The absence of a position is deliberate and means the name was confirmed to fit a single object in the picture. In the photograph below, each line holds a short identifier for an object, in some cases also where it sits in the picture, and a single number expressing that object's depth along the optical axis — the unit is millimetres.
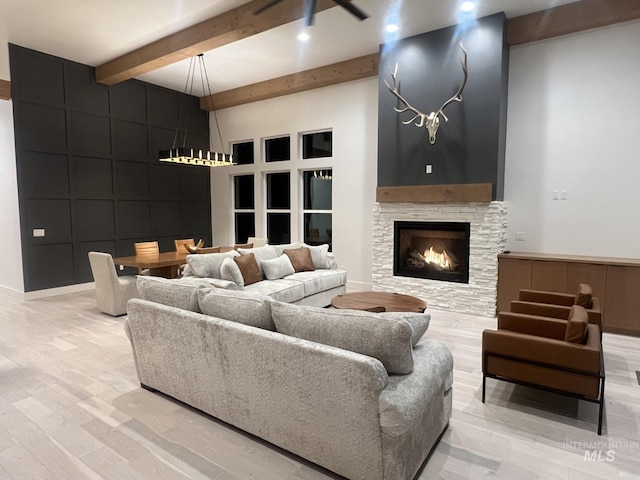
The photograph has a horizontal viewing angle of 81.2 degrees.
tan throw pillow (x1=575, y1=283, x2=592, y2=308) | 3283
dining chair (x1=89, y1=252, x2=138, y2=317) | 4965
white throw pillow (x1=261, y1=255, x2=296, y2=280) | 4984
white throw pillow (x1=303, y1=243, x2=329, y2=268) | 5711
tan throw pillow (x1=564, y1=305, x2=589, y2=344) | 2463
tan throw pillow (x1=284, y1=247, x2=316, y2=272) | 5457
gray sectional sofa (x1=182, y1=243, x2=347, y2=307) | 4469
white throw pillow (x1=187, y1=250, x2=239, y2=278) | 4480
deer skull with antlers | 4848
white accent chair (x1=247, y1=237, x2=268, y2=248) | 6918
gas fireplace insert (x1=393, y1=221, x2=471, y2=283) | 5301
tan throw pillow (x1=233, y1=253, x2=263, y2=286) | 4719
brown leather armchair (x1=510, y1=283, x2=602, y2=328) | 3186
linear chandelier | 5434
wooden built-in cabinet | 4219
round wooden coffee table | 3746
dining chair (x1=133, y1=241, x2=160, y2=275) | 5832
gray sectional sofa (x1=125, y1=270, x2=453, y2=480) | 1807
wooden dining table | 4996
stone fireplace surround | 4996
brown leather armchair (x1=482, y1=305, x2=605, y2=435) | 2406
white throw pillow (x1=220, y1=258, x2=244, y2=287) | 4457
